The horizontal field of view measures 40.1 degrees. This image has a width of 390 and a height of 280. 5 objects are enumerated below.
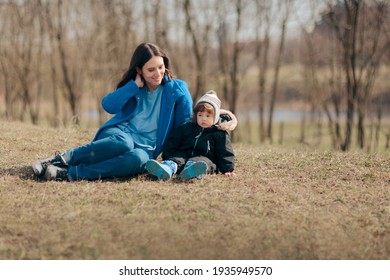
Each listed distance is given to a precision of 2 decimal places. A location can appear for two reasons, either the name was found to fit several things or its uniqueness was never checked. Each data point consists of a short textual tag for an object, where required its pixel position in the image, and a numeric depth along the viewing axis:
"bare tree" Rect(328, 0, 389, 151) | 11.02
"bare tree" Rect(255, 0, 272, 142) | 14.20
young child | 5.30
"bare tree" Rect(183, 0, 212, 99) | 13.64
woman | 5.10
